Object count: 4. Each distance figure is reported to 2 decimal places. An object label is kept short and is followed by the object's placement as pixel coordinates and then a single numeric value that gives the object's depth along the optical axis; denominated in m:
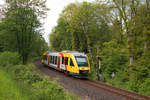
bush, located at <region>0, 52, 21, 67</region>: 13.30
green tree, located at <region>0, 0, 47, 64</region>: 15.71
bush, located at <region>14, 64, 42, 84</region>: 9.27
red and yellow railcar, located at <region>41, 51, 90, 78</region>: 13.00
